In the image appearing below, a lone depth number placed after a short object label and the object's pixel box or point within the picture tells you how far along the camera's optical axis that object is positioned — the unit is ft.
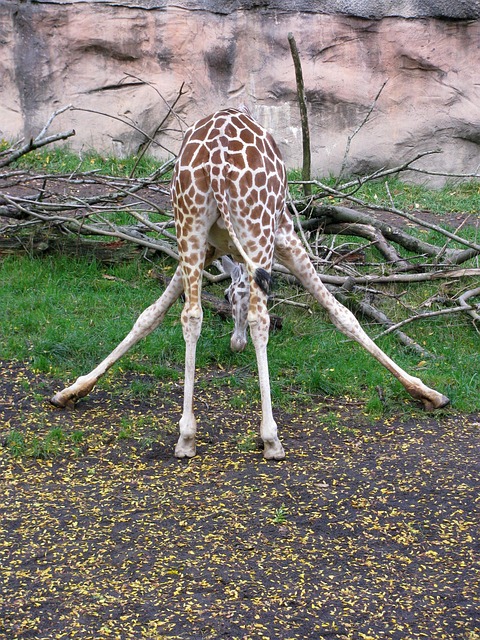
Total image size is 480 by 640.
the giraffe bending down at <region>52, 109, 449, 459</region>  30.71
